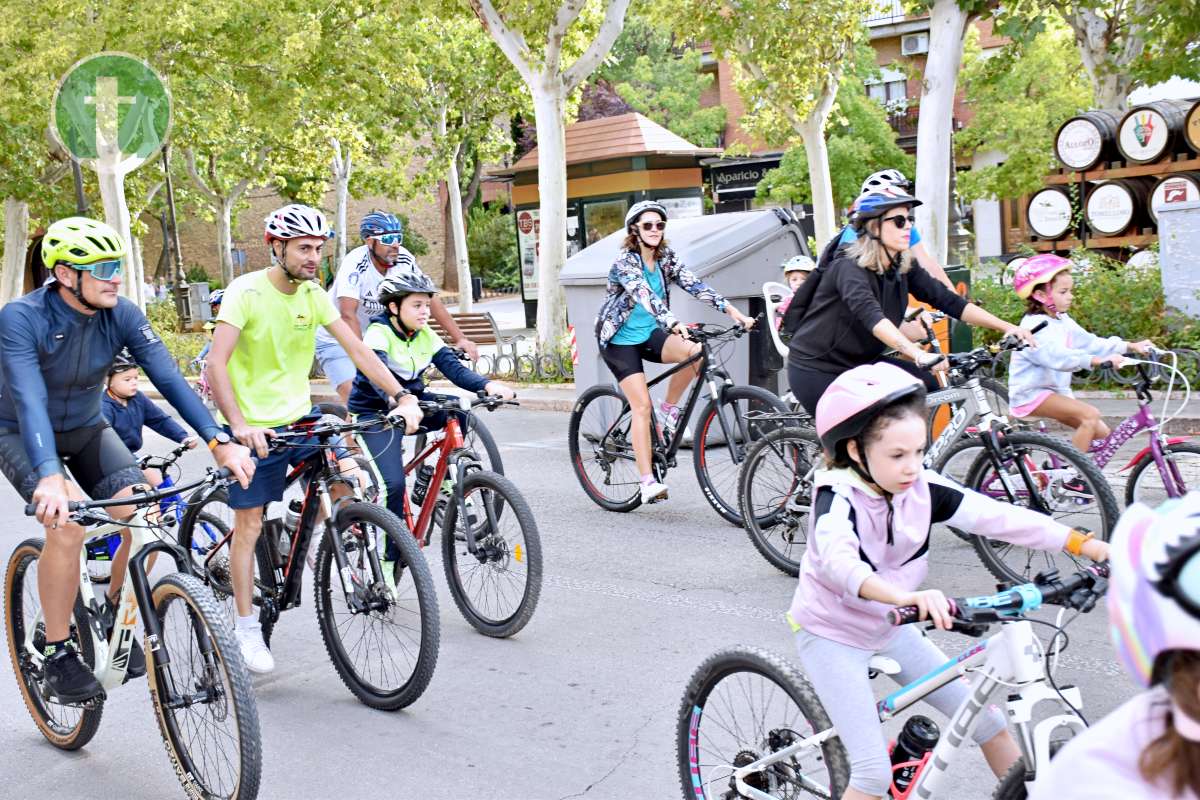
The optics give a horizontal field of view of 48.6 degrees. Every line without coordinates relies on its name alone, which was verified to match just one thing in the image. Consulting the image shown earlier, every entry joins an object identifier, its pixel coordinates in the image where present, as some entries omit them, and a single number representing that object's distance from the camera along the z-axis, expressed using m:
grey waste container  10.39
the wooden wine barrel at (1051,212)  15.57
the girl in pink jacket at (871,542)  3.07
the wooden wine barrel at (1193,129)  14.55
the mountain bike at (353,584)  4.99
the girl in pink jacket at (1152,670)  1.46
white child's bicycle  2.70
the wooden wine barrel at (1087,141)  15.45
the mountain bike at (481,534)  5.81
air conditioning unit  41.47
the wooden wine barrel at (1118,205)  15.00
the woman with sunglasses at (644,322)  7.80
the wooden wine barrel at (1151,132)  14.91
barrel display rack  14.85
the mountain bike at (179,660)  4.04
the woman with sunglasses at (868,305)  5.89
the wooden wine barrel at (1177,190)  14.56
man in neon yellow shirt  5.31
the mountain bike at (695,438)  7.49
